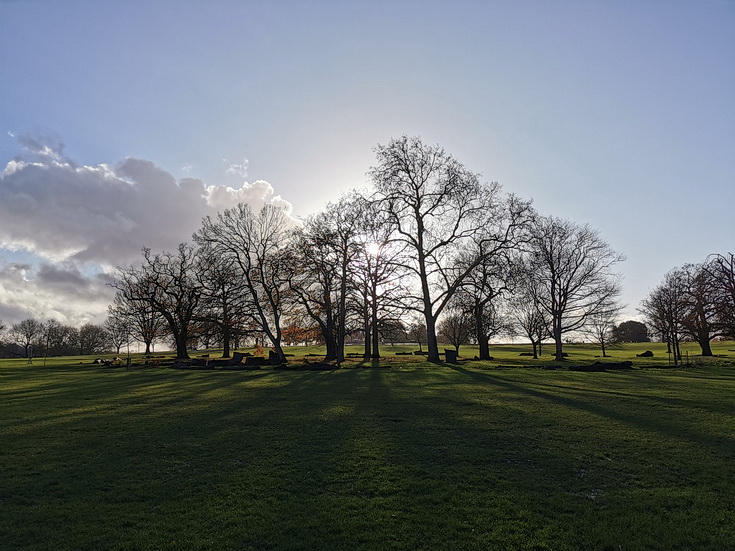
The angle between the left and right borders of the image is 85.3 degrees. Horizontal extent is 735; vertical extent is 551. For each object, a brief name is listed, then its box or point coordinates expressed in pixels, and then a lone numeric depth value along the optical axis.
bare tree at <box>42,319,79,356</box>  100.88
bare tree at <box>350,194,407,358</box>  36.59
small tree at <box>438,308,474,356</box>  55.23
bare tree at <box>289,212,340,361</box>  36.38
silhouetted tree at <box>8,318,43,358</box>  105.12
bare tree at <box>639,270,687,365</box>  41.06
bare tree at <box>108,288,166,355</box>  51.16
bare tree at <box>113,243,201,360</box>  50.41
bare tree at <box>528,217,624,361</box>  45.34
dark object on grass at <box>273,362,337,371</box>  31.33
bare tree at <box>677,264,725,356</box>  34.78
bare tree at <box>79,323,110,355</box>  108.38
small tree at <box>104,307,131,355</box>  64.07
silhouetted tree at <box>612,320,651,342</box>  101.31
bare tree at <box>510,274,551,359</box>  44.59
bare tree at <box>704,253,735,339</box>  34.03
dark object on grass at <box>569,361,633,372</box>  28.69
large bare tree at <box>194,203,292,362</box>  40.28
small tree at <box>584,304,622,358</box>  46.34
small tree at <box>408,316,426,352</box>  40.67
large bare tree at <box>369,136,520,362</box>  35.25
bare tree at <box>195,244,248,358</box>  42.23
